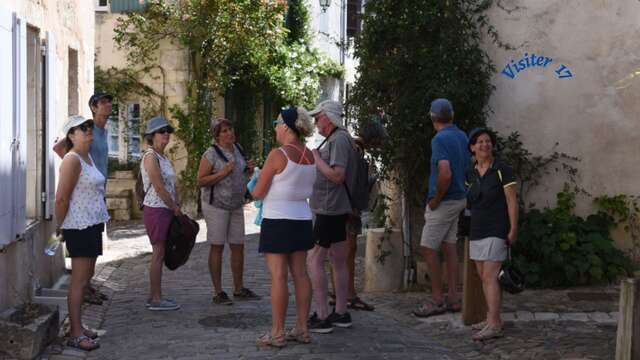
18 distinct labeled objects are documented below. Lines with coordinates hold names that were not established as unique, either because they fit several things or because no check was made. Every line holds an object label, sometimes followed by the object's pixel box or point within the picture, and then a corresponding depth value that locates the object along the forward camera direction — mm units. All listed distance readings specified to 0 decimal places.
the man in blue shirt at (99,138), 8008
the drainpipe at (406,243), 9414
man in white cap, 7211
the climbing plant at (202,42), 15719
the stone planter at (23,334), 6168
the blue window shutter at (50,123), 8703
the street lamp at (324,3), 18734
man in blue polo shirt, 7734
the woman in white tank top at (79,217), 6574
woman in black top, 6816
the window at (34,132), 8547
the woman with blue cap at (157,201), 7926
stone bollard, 9203
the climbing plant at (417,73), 8945
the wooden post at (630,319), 5508
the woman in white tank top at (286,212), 6570
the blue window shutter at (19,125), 7008
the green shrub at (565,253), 8758
